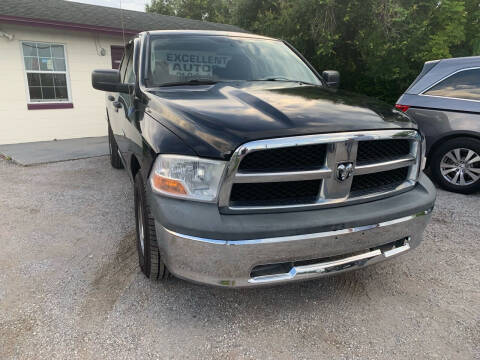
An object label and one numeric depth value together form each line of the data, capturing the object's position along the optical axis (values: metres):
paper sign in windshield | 3.33
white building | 8.59
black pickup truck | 2.01
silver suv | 4.91
